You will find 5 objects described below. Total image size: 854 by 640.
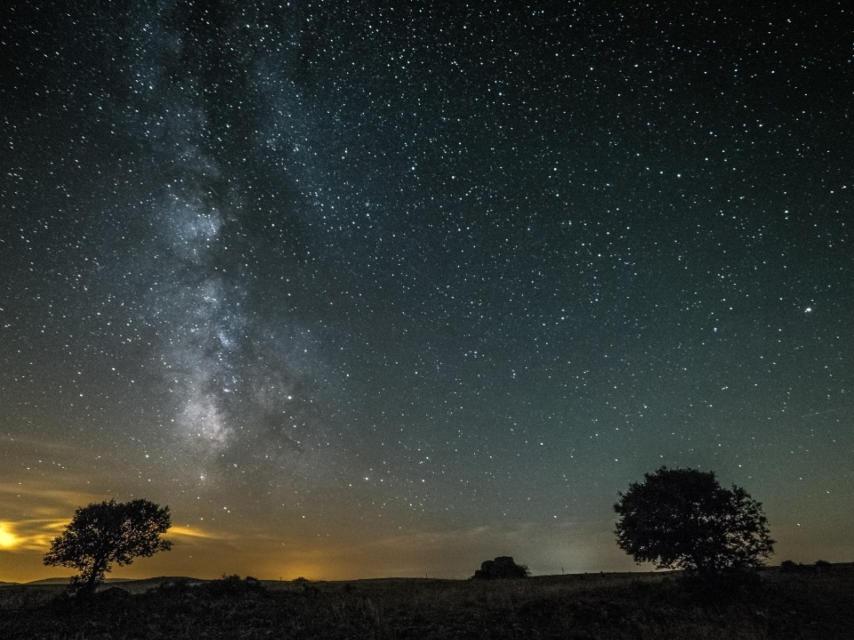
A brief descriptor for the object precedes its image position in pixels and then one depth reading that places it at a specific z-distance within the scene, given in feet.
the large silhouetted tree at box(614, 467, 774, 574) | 67.36
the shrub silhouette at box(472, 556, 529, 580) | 123.34
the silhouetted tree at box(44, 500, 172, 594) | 82.23
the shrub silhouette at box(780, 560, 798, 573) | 107.34
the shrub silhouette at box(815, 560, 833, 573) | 103.59
